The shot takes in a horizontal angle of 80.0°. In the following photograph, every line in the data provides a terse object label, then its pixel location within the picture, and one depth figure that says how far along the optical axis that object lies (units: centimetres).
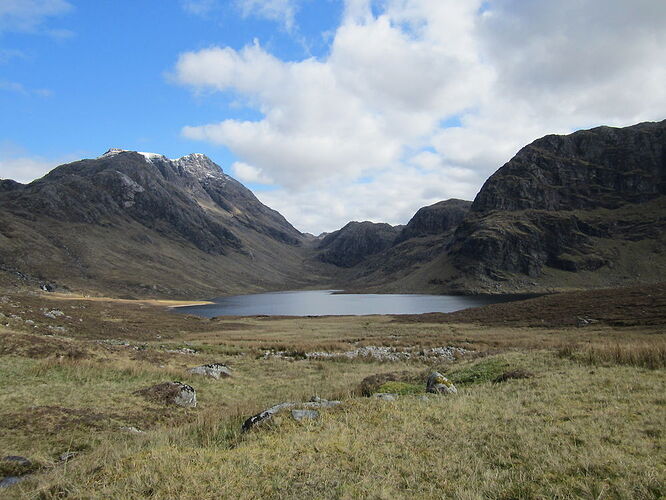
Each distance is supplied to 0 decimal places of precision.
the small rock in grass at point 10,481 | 867
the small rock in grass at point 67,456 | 1041
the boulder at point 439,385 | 1471
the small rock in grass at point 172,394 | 1745
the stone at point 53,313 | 4746
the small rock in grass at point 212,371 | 2371
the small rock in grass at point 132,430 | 1296
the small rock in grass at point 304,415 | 1137
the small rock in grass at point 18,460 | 999
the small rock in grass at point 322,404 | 1293
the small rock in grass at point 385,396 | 1354
